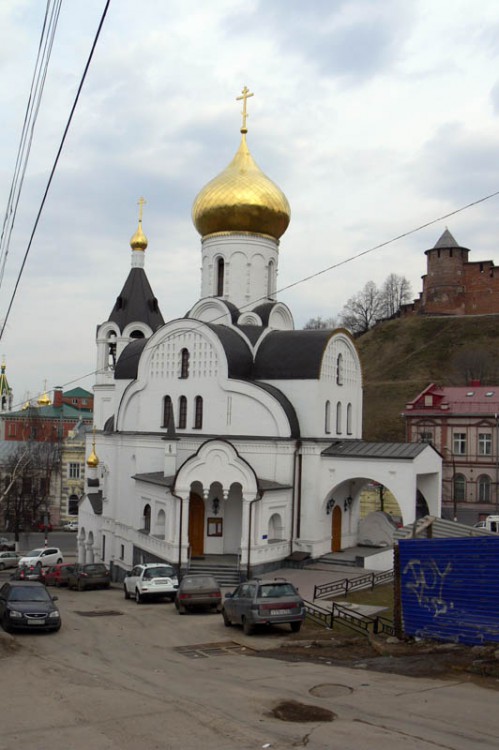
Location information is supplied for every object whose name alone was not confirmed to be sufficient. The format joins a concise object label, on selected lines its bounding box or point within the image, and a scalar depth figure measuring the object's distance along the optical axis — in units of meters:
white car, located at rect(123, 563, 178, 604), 19.67
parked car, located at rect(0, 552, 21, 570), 35.87
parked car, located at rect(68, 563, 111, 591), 24.62
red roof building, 44.03
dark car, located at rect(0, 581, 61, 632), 14.31
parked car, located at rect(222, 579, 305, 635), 13.84
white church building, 24.23
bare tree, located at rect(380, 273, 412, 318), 101.88
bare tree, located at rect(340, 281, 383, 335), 100.31
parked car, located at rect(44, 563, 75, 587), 25.97
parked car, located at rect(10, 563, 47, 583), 25.92
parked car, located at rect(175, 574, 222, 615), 17.36
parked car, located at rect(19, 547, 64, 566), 33.46
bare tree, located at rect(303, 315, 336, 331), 102.78
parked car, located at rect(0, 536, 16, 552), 44.05
